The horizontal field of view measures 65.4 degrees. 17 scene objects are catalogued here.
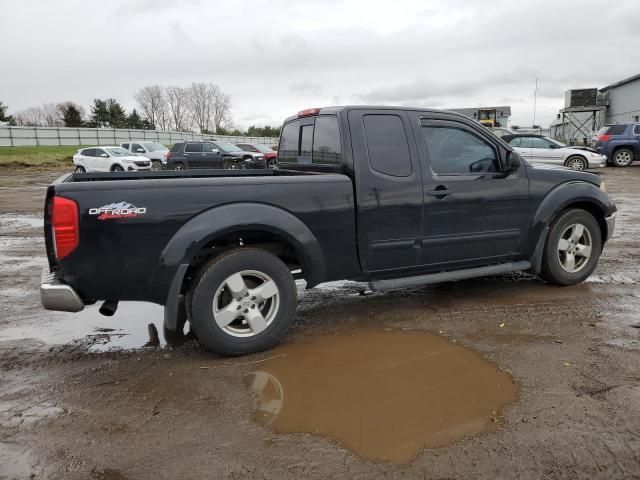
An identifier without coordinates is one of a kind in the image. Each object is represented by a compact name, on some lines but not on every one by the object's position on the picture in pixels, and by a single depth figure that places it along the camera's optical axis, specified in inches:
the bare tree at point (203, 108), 3799.2
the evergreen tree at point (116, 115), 2930.6
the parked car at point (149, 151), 1198.7
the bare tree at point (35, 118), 3429.4
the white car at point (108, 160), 1055.0
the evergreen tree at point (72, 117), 2775.6
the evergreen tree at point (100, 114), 2918.3
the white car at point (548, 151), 734.5
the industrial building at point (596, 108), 1366.9
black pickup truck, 136.4
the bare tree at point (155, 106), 3779.5
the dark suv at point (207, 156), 940.6
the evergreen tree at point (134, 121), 3024.1
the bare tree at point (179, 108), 3794.3
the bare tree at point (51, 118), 3474.4
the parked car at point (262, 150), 967.7
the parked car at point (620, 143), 869.8
